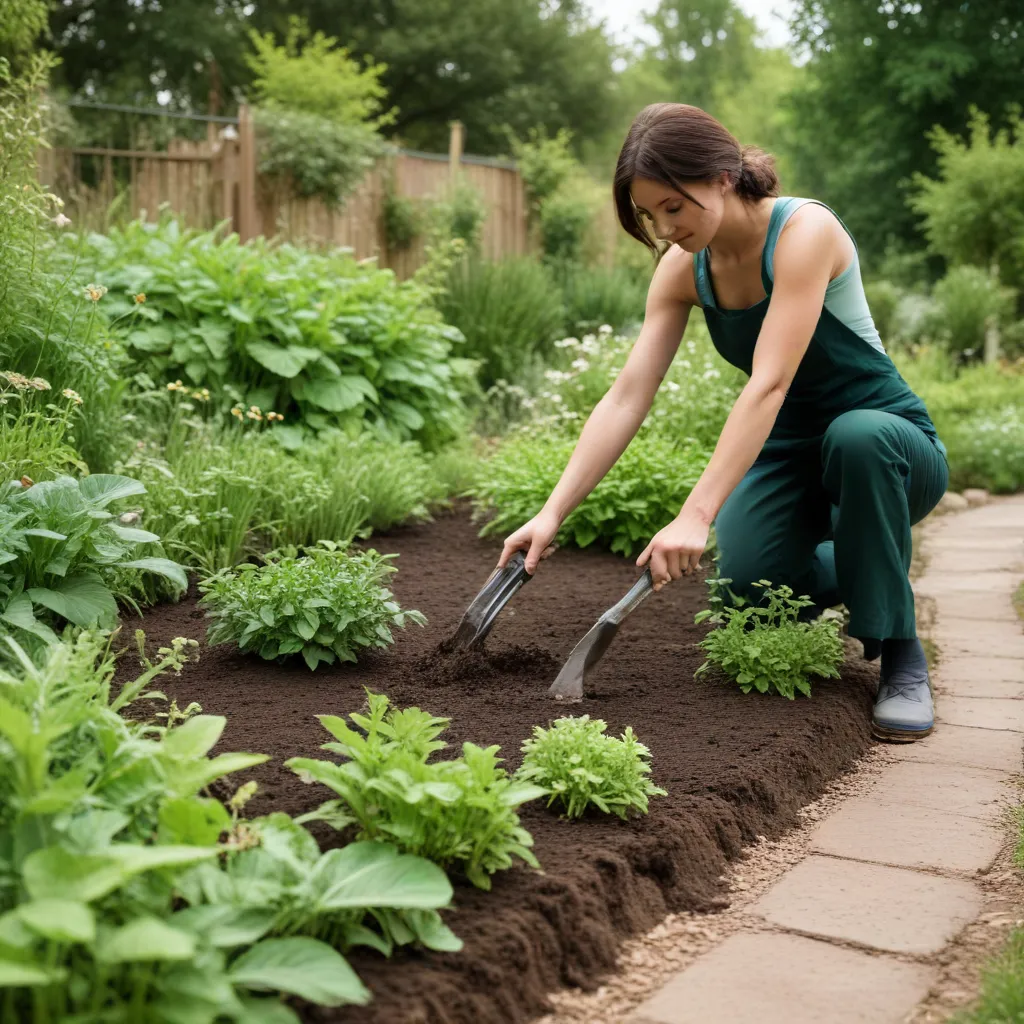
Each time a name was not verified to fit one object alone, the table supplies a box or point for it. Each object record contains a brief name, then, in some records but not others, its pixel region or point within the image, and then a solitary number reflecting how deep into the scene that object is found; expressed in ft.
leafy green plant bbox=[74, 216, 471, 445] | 15.90
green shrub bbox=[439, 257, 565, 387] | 25.98
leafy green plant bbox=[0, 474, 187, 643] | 7.94
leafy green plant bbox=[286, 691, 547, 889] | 5.18
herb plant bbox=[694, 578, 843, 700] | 8.82
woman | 8.03
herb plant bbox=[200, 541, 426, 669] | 8.82
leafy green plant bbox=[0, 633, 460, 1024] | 3.88
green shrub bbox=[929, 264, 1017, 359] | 39.70
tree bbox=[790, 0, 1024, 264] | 68.59
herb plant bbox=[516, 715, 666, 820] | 6.28
